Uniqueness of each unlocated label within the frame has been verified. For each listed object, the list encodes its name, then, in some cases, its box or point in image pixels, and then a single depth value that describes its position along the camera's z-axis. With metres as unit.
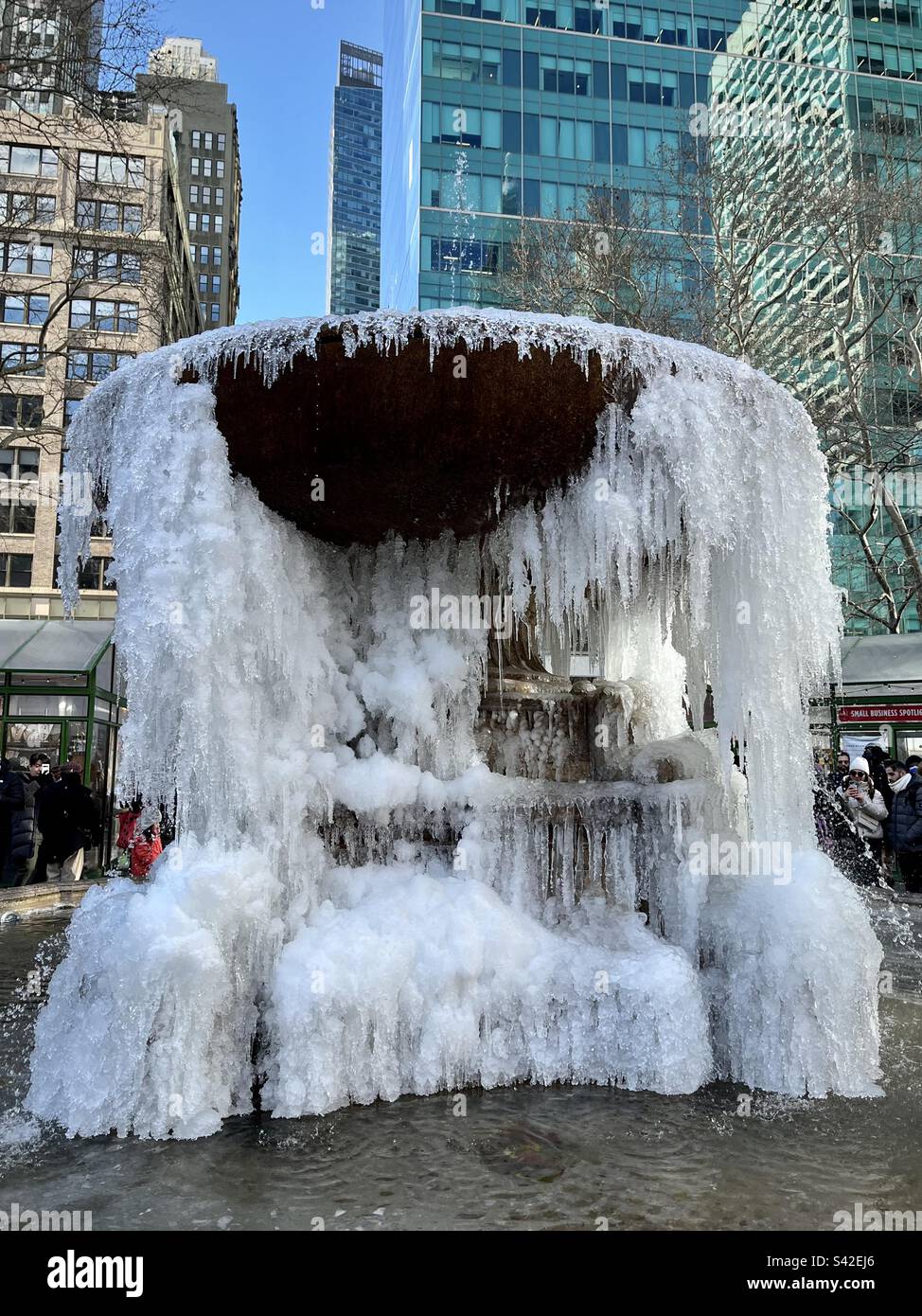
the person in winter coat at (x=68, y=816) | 10.91
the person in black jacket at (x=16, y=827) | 10.77
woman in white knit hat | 10.59
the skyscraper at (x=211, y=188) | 92.44
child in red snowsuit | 9.69
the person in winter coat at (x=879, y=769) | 11.37
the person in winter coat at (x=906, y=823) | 10.02
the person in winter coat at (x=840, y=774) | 11.30
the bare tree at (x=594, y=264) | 18.00
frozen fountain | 4.24
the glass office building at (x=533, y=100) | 44.91
